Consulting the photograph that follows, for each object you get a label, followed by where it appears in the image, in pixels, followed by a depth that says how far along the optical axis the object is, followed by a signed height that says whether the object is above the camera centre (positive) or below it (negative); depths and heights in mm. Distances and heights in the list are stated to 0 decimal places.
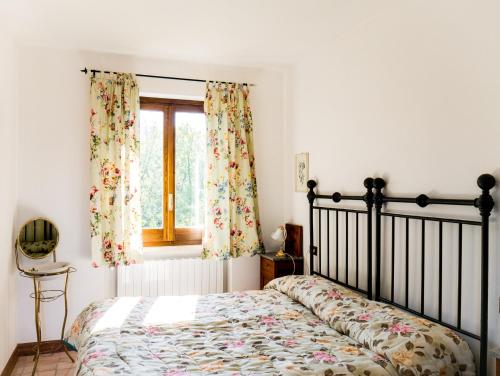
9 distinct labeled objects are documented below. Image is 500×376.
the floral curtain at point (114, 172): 3482 +65
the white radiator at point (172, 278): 3617 -887
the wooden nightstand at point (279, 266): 3650 -776
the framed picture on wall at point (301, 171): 3711 +78
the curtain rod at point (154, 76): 3531 +934
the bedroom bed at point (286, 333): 1812 -818
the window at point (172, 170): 3826 +89
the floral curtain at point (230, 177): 3785 +25
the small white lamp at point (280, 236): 3747 -513
